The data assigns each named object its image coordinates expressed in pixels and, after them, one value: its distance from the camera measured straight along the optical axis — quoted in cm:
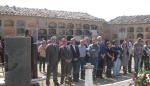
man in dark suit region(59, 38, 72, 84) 683
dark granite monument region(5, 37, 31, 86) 459
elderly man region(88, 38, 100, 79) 751
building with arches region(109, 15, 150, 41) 1960
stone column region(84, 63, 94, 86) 511
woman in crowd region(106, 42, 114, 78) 794
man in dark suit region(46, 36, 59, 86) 653
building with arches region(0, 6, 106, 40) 1380
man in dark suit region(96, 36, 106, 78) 775
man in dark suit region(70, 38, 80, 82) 724
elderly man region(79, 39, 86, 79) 747
